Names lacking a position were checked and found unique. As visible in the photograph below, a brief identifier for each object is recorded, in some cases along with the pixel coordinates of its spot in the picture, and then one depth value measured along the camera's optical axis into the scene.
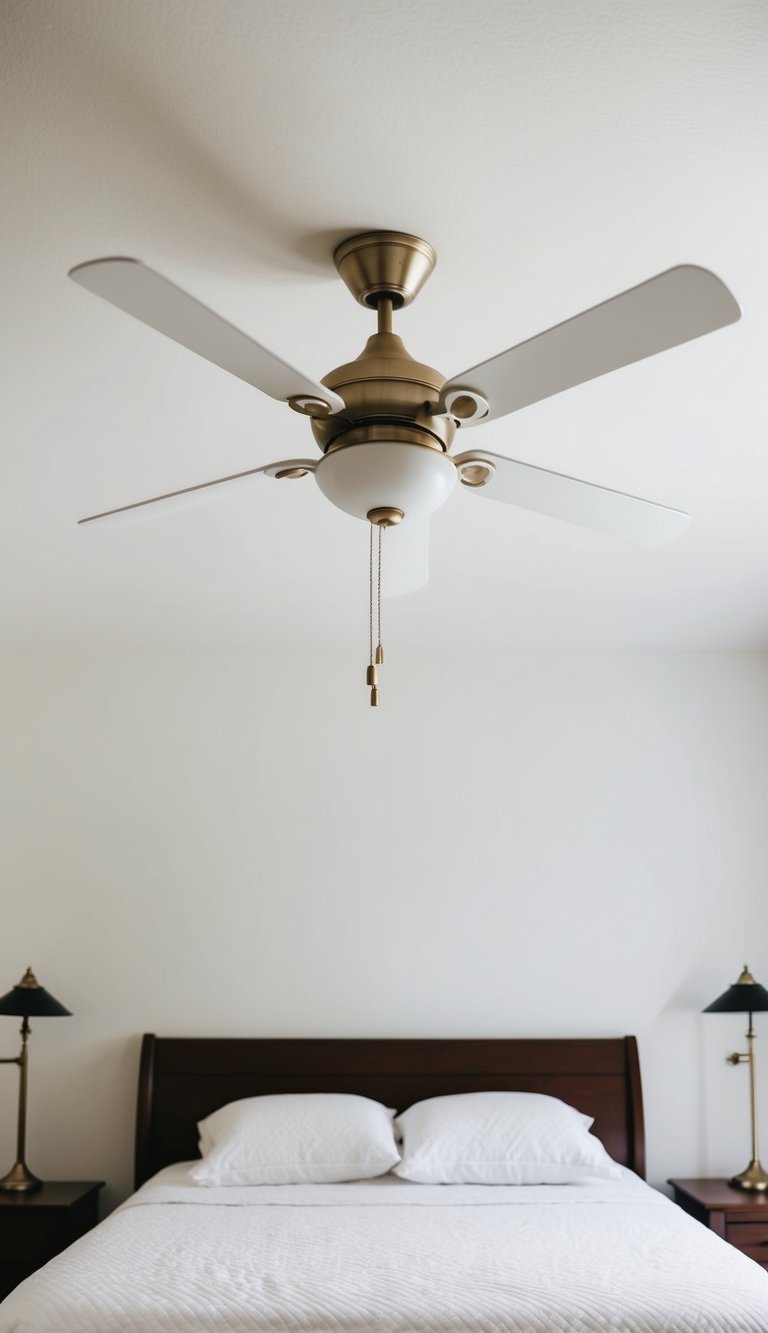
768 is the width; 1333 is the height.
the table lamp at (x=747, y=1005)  3.80
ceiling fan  1.32
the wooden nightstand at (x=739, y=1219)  3.56
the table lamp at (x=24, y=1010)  3.78
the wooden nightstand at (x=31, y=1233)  3.54
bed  2.40
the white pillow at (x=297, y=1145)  3.45
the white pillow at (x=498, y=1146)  3.46
